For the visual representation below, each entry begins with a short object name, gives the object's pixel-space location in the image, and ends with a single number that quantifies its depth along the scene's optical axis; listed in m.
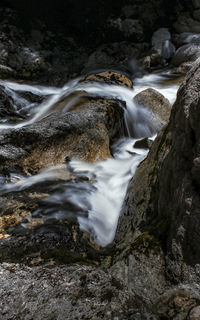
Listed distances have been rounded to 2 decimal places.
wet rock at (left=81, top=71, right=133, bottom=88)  9.51
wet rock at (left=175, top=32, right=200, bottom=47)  14.83
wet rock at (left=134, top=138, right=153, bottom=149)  6.55
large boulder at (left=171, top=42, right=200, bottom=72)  12.88
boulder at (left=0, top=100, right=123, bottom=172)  5.08
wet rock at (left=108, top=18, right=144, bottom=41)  15.26
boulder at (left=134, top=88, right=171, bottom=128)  7.73
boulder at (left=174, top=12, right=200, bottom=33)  15.83
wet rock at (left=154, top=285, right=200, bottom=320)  1.39
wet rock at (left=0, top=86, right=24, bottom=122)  7.81
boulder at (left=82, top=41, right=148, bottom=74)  14.66
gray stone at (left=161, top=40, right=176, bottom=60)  14.68
